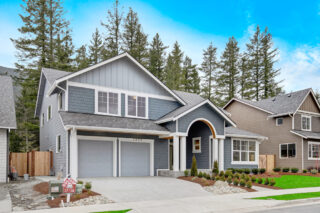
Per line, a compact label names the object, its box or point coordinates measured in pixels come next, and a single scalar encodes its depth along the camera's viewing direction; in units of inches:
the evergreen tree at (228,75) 1766.7
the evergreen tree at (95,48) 1590.8
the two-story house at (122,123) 693.9
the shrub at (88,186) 498.3
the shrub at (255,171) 902.4
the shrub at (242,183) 632.3
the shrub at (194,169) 716.4
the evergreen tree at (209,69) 1795.8
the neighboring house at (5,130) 634.2
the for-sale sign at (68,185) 437.4
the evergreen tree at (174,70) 1593.3
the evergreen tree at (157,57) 1672.0
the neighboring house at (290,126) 1094.4
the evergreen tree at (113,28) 1470.2
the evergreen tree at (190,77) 1813.5
